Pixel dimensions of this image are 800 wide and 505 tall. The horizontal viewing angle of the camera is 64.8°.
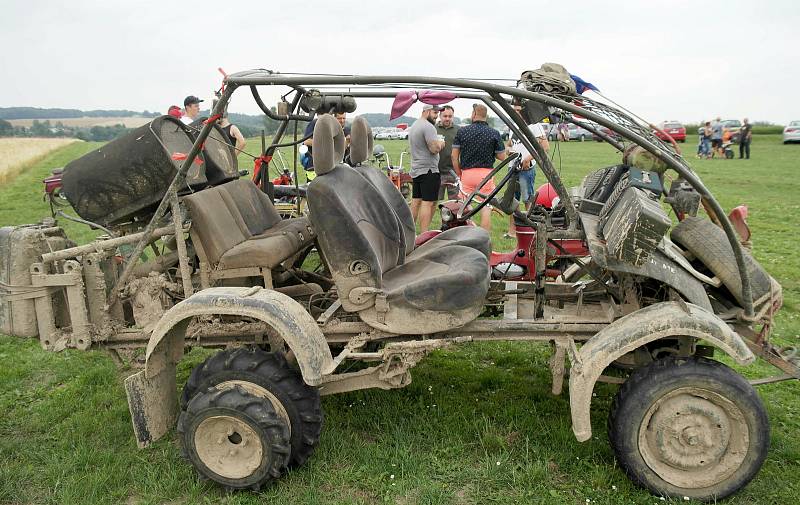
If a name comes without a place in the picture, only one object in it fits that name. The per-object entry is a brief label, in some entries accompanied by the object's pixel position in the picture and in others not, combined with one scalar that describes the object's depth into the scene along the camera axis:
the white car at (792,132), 33.00
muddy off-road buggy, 3.06
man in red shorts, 8.09
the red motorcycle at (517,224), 4.36
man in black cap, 9.07
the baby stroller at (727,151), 26.24
